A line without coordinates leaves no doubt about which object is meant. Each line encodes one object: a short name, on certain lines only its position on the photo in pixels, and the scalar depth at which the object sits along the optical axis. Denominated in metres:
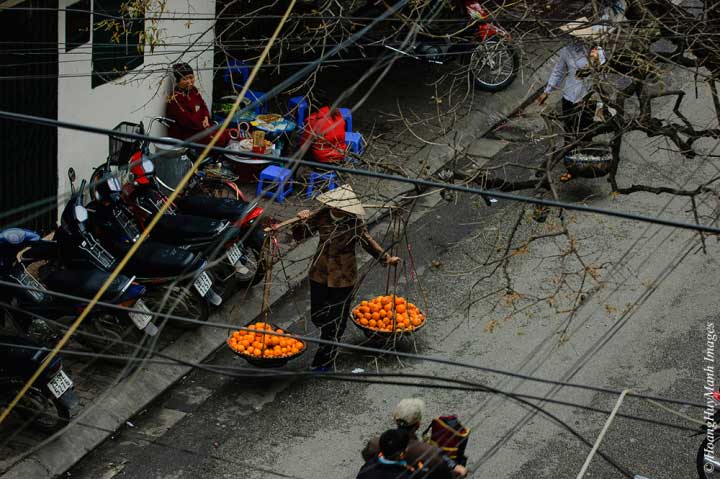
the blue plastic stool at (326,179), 17.31
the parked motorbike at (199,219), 19.89
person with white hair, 13.18
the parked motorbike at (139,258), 18.58
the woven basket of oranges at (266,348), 18.05
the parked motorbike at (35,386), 15.99
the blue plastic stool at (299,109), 26.60
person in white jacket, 20.98
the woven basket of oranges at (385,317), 18.81
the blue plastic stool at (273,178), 23.87
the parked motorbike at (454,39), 28.06
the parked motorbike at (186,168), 21.33
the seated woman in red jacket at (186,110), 24.39
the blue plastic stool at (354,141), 25.34
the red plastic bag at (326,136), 23.12
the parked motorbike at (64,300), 17.33
